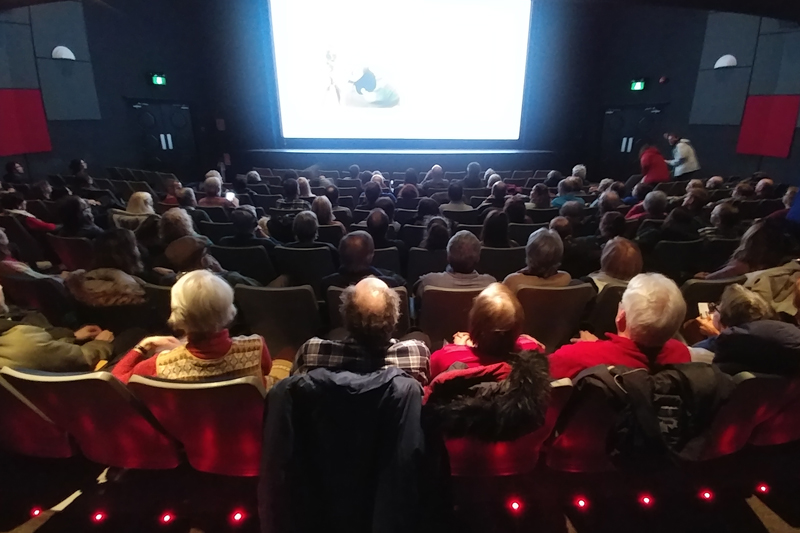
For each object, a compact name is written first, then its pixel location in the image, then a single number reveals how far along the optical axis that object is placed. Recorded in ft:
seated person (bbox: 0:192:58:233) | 16.48
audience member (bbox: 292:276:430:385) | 6.12
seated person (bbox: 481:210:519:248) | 13.33
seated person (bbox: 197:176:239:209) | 20.74
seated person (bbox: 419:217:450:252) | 13.17
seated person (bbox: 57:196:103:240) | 14.23
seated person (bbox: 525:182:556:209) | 19.65
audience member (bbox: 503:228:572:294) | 10.05
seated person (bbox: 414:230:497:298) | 10.47
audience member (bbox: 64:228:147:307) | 9.77
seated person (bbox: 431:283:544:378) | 6.15
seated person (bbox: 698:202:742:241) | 14.24
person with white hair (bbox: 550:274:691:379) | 6.49
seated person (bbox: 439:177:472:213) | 18.85
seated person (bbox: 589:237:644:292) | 10.35
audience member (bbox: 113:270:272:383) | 6.55
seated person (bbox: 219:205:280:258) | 13.08
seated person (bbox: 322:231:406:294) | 10.66
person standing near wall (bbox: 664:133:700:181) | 30.89
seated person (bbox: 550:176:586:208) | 21.34
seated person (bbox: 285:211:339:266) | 12.95
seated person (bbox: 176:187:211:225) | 19.42
